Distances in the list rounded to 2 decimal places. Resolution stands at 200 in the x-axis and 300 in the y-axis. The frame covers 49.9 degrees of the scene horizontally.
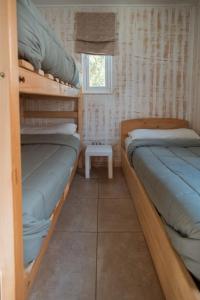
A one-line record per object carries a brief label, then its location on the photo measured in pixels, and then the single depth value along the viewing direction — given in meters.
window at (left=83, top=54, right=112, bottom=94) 2.86
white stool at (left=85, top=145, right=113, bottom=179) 2.51
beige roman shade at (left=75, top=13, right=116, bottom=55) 2.72
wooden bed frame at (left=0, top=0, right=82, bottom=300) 0.58
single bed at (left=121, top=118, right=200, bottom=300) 0.79
